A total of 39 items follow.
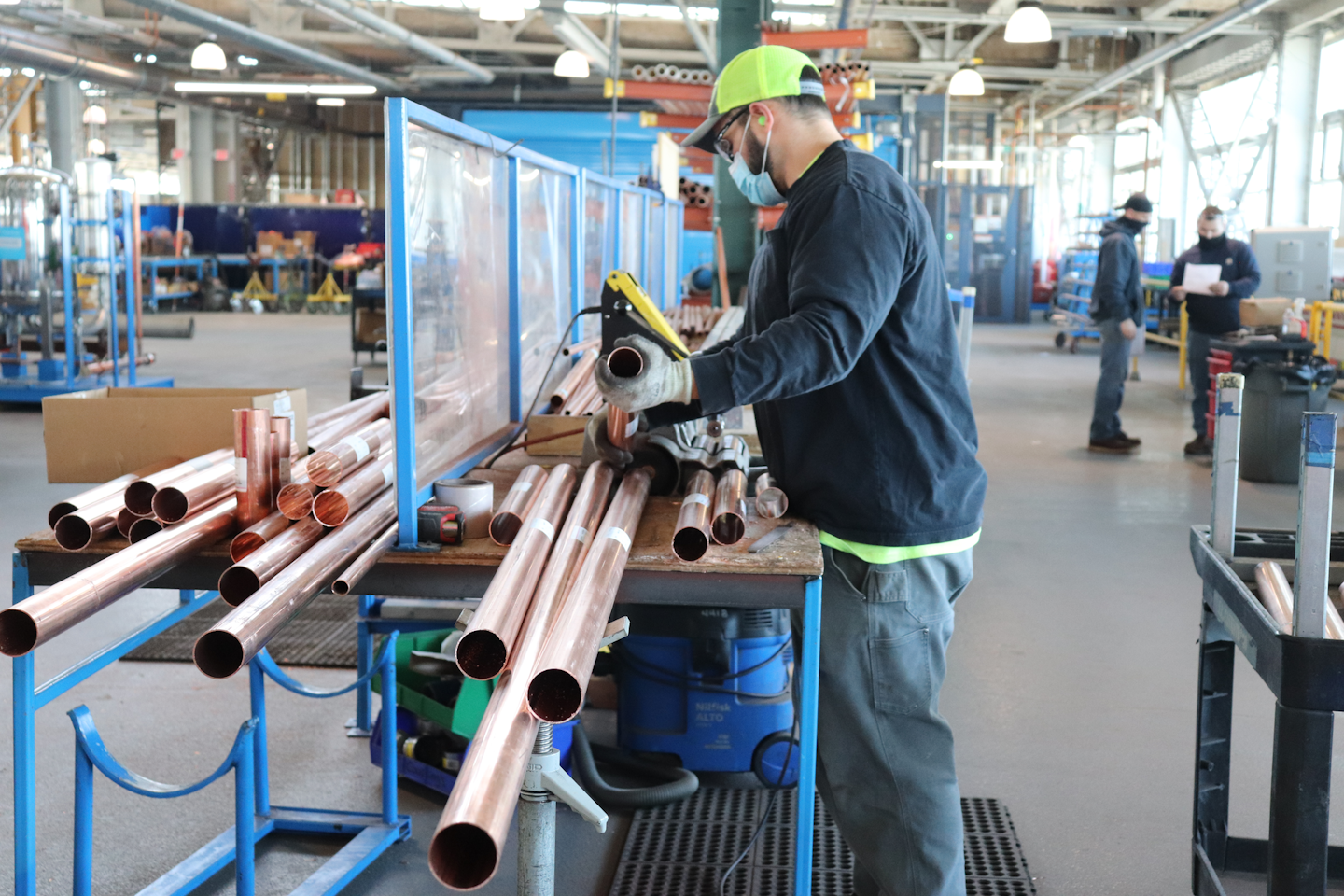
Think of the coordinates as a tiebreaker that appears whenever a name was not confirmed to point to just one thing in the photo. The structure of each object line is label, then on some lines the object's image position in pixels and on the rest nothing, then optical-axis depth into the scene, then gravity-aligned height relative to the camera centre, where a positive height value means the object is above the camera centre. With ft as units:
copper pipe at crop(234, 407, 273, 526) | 6.97 -1.00
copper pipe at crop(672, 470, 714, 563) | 6.64 -1.35
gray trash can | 23.73 -2.15
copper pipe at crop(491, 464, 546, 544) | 7.02 -1.32
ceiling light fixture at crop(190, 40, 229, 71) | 47.19 +9.32
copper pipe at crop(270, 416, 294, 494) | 7.14 -0.99
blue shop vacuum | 10.63 -3.61
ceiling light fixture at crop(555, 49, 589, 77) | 47.88 +9.35
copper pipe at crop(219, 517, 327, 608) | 5.93 -1.43
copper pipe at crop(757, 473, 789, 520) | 7.22 -1.26
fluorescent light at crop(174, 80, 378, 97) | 62.59 +10.87
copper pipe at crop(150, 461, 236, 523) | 6.98 -1.24
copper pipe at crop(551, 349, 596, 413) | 11.53 -0.93
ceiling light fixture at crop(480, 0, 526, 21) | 34.35 +8.53
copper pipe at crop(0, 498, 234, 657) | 5.45 -1.47
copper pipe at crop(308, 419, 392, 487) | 7.10 -1.09
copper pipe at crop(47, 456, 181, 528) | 6.92 -1.26
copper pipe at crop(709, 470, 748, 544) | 7.00 -1.31
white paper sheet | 27.27 +0.60
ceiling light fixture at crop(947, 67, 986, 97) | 46.63 +8.61
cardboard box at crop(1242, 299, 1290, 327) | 26.84 -0.17
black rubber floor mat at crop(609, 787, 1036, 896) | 9.14 -4.54
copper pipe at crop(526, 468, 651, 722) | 5.02 -1.54
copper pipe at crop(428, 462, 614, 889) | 4.00 -1.76
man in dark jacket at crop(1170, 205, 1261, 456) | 27.37 +0.16
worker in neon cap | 6.57 -0.99
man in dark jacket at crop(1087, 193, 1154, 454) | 26.73 -0.05
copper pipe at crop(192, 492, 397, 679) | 5.11 -1.47
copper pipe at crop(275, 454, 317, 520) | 6.93 -1.23
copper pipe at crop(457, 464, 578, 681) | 5.25 -1.47
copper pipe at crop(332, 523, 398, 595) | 6.15 -1.48
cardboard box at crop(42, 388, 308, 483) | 8.38 -1.03
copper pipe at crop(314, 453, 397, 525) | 6.79 -1.22
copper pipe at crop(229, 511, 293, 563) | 6.57 -1.39
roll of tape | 7.15 -1.27
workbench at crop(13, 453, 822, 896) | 6.55 -1.62
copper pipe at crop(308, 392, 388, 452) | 9.50 -1.17
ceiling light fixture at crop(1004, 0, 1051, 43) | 35.55 +8.32
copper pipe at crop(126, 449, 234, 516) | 7.06 -1.22
